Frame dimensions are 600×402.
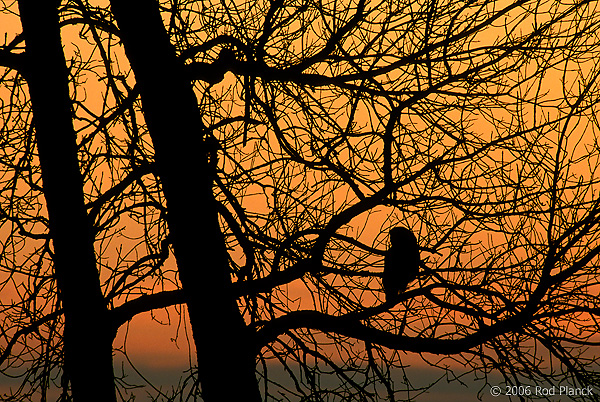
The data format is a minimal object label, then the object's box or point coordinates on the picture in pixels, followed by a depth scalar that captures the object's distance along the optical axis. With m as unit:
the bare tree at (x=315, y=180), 8.92
